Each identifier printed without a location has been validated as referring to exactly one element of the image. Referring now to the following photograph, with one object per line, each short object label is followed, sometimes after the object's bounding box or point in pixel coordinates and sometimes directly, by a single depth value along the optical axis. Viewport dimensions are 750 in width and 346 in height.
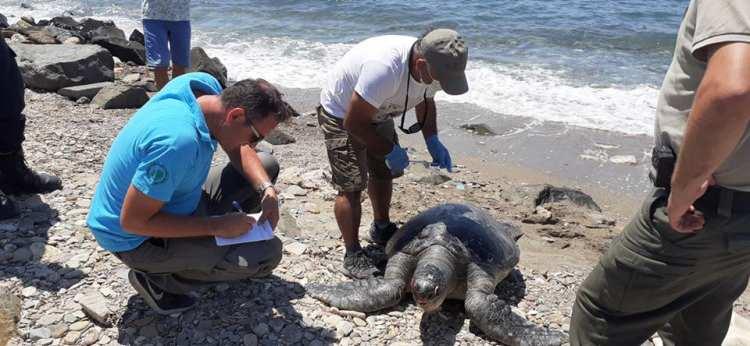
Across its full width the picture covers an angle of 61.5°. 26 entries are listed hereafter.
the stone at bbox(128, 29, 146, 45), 9.33
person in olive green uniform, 1.48
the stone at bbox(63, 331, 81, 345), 2.55
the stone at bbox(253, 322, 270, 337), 2.72
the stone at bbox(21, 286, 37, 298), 2.79
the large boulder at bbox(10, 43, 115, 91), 6.30
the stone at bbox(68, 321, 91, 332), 2.63
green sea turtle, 2.88
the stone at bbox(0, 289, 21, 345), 2.54
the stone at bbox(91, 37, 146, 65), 8.50
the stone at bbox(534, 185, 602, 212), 4.94
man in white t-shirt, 2.92
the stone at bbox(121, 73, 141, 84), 7.21
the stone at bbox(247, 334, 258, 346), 2.66
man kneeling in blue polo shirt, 2.23
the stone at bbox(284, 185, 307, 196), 4.44
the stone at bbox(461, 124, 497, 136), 6.72
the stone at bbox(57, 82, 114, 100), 6.21
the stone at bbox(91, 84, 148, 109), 6.01
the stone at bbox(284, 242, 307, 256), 3.48
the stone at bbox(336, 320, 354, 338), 2.83
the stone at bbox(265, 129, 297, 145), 5.75
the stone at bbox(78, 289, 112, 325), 2.67
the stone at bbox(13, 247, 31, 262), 3.05
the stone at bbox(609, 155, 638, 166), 5.97
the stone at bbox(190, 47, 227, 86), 7.46
